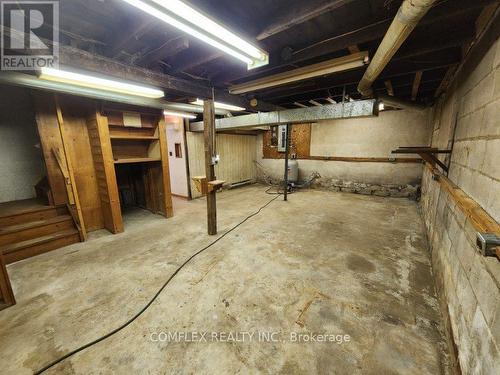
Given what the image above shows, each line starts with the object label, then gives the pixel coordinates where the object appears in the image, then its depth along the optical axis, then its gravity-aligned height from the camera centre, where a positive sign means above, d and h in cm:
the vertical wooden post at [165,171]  384 -37
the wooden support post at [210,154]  310 -4
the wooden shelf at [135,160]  351 -13
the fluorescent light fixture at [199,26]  108 +80
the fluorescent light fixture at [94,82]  196 +79
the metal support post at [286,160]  508 -26
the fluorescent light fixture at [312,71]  197 +89
